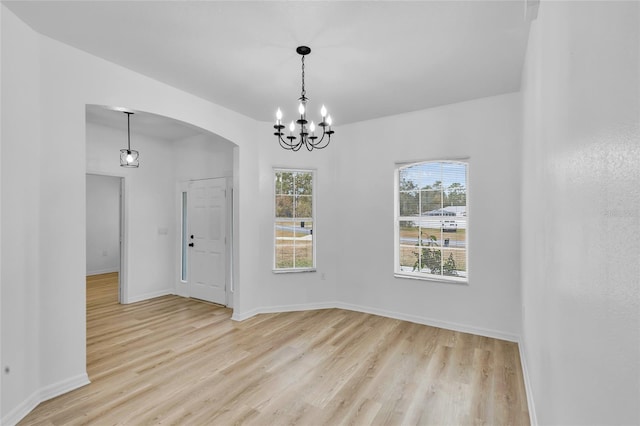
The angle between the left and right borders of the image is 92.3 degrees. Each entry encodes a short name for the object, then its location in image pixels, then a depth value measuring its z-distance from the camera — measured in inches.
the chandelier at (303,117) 97.4
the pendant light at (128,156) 176.2
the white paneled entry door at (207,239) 199.5
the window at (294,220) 187.9
